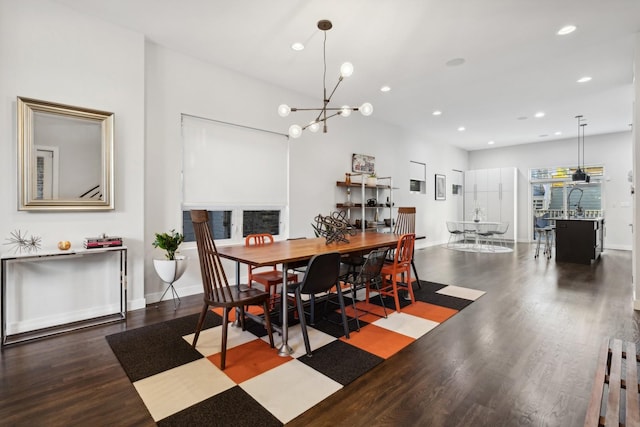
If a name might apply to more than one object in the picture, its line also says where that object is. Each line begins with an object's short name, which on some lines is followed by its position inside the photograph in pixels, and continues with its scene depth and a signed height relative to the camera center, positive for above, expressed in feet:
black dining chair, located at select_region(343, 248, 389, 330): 9.99 -1.92
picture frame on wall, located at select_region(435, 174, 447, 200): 30.00 +2.47
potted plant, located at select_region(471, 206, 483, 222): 28.80 -0.16
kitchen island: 20.17 -1.81
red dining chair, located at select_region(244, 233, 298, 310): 9.84 -2.18
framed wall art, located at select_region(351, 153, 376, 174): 20.61 +3.34
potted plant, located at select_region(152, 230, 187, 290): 11.35 -1.83
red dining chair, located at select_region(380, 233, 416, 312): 11.22 -1.89
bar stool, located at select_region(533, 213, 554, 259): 22.98 -1.22
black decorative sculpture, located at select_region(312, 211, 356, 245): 10.89 -0.59
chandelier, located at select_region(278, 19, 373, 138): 9.23 +3.59
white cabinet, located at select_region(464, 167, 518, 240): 31.07 +1.84
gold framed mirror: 9.24 +1.75
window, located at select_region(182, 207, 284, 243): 13.66 -0.55
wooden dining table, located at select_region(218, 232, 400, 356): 7.86 -1.14
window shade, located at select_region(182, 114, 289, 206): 13.38 +2.24
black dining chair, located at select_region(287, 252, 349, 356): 7.91 -1.74
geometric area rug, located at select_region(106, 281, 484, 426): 5.92 -3.68
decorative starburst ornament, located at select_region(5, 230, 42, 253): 9.18 -0.90
